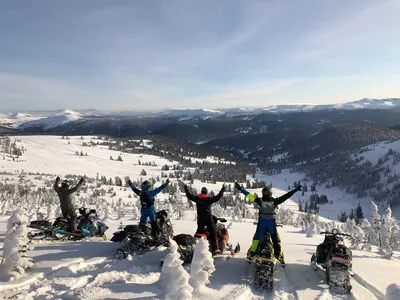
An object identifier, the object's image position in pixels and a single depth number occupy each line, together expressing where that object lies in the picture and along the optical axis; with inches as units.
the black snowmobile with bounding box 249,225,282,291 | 339.6
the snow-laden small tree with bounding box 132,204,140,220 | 1482.8
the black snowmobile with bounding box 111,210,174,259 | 418.6
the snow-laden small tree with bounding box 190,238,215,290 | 316.8
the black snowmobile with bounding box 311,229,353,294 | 343.3
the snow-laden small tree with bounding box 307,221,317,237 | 979.7
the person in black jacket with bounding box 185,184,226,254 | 445.7
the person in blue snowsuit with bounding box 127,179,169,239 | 476.1
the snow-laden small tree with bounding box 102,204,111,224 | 1230.2
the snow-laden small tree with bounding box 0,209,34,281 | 327.6
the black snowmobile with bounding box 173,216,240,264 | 408.2
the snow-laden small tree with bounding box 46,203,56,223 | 905.1
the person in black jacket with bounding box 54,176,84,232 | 568.7
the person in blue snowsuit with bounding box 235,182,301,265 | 409.4
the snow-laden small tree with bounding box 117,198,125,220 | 1481.1
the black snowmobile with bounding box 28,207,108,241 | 542.3
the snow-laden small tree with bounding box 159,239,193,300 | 279.0
